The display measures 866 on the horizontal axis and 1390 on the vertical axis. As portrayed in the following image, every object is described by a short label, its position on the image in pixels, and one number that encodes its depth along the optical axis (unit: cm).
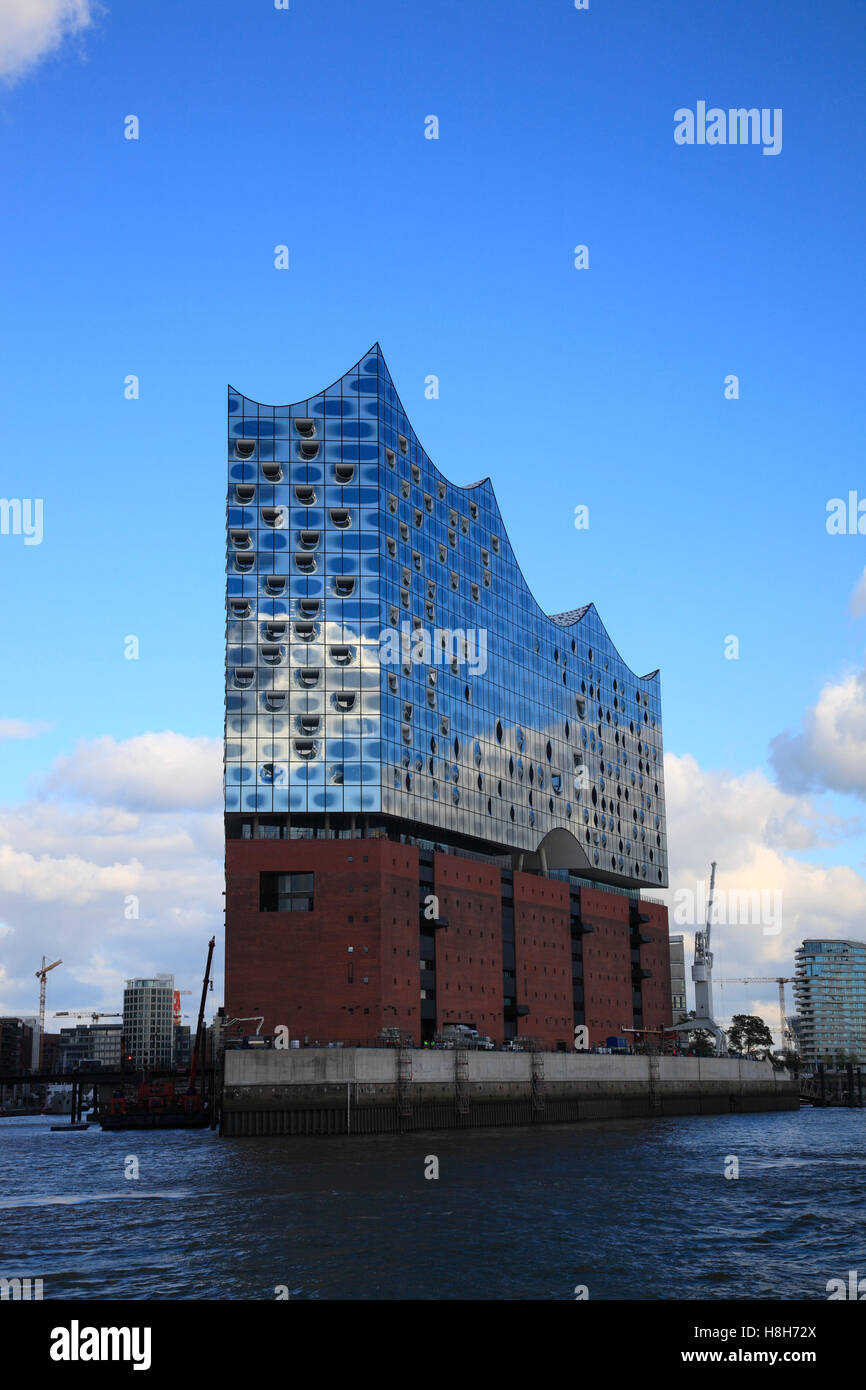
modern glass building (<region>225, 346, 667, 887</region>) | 11381
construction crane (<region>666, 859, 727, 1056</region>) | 16700
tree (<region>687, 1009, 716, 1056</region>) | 18350
